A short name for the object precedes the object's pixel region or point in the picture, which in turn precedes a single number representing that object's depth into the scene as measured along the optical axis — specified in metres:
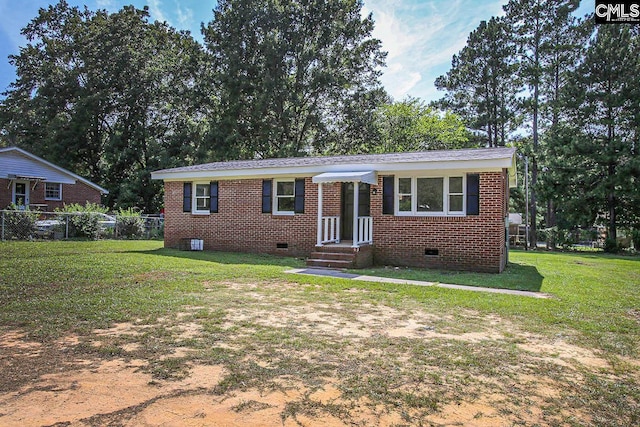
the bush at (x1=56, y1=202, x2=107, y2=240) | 18.34
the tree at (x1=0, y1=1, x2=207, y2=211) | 31.47
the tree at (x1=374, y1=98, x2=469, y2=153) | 31.25
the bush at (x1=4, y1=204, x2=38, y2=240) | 16.11
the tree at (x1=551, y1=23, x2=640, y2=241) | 22.20
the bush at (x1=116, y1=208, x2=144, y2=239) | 20.39
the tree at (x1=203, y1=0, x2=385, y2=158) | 29.02
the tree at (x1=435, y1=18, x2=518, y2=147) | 29.41
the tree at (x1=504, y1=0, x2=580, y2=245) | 27.02
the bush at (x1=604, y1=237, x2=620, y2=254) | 21.20
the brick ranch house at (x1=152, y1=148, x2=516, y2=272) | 10.95
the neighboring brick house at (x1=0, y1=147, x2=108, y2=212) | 22.30
